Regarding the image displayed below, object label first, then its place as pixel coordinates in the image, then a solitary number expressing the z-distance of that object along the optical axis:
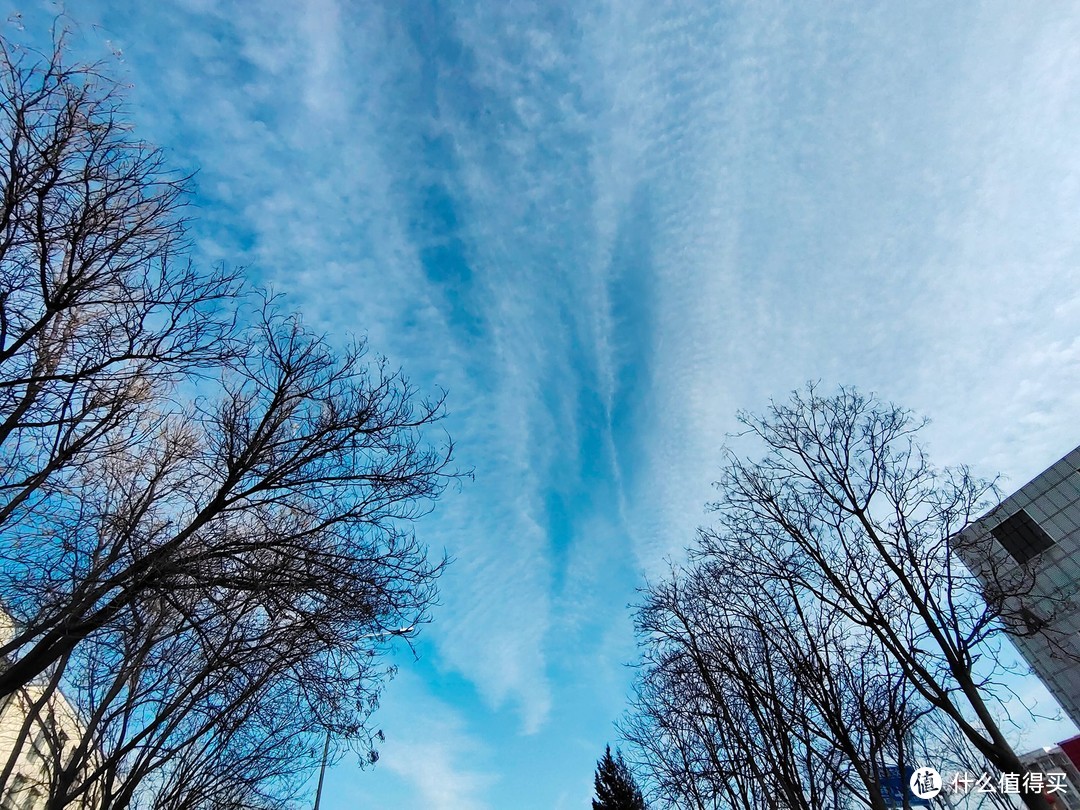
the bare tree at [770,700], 9.80
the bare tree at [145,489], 4.55
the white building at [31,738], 8.68
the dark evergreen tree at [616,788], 30.38
